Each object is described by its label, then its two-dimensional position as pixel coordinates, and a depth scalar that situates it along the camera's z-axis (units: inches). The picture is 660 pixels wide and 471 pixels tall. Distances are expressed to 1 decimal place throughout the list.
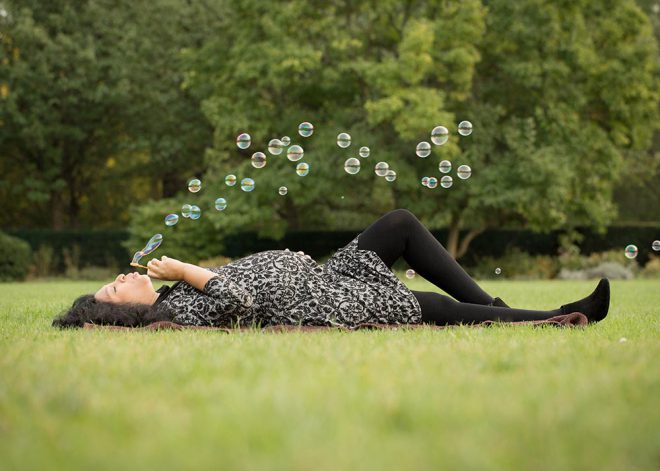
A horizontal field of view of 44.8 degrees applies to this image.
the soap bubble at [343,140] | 324.5
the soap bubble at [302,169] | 321.1
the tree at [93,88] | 850.8
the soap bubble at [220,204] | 285.9
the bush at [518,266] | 791.1
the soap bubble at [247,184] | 320.4
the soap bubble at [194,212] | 251.7
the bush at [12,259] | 698.2
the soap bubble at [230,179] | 298.8
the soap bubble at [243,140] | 322.0
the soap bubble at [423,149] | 322.7
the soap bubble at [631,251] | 324.5
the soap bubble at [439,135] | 306.3
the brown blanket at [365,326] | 181.3
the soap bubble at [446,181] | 319.3
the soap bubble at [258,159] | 312.2
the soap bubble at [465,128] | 325.8
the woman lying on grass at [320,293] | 185.2
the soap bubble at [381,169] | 315.1
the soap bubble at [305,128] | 321.6
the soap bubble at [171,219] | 250.2
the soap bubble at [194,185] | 289.0
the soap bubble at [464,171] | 337.8
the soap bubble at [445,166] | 320.0
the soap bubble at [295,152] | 310.6
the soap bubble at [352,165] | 318.3
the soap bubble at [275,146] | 314.7
